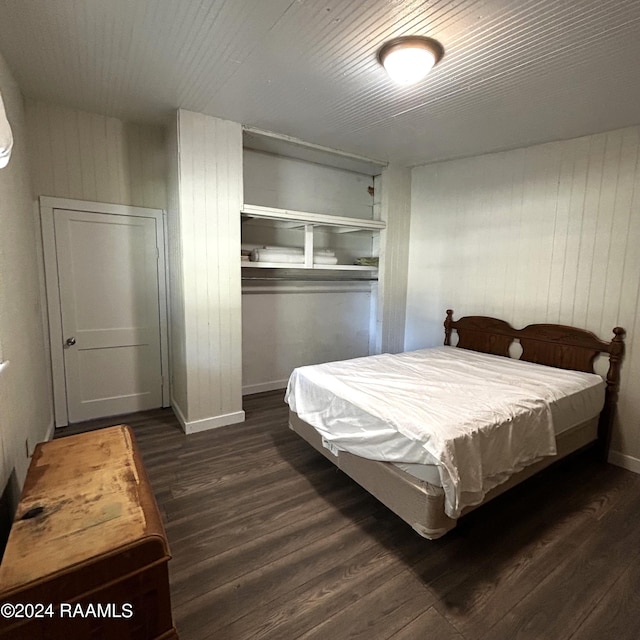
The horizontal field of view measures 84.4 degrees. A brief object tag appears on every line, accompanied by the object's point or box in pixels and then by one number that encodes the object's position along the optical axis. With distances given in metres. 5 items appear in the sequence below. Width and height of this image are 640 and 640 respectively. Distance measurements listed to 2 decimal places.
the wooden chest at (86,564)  0.92
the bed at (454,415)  1.76
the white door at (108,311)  3.19
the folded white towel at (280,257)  3.57
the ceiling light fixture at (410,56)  1.89
